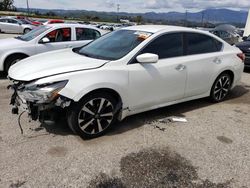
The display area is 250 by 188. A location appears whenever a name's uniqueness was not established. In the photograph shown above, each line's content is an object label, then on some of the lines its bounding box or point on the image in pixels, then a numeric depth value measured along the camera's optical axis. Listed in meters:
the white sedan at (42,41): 5.37
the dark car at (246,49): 6.72
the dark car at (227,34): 13.39
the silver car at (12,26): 19.45
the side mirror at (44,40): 5.55
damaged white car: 2.67
